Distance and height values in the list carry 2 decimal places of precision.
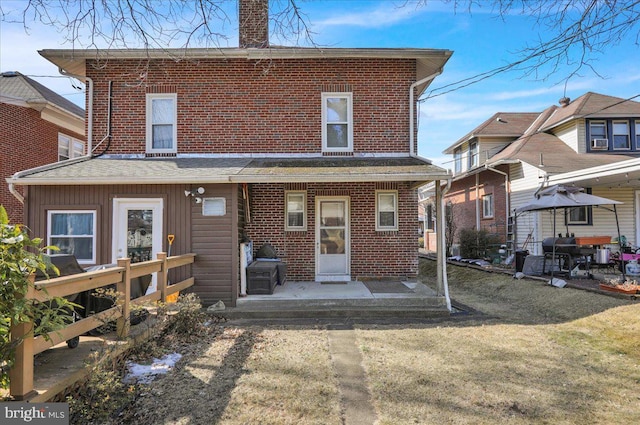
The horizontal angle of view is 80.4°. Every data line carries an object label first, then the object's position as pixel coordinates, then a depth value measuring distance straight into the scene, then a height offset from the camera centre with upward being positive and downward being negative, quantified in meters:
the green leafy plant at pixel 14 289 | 2.92 -0.50
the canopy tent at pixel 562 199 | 10.11 +0.65
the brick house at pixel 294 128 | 9.66 +2.50
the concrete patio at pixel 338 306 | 7.46 -1.63
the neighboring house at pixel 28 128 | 13.67 +3.81
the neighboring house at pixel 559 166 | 13.84 +2.29
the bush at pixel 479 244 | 15.84 -0.86
